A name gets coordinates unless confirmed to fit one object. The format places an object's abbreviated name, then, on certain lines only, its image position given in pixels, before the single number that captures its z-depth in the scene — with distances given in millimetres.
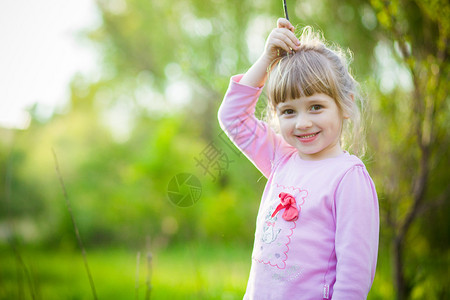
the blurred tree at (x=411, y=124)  2133
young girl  1049
